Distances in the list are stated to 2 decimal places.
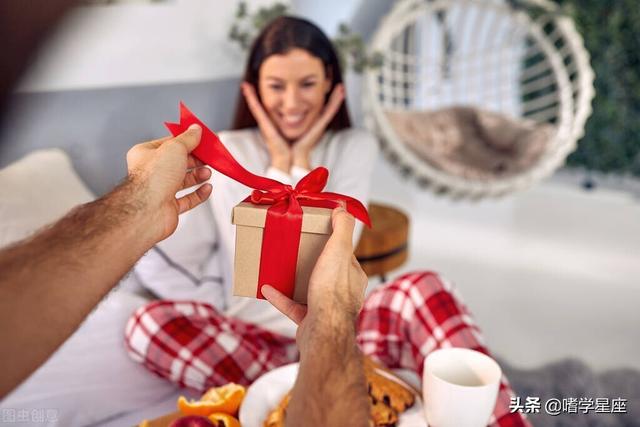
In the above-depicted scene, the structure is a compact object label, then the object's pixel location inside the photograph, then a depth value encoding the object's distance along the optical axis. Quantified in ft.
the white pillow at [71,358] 3.37
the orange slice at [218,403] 2.68
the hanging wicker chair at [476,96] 8.16
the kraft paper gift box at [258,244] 1.99
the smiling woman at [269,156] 4.26
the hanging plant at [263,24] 5.55
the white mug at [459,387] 2.42
